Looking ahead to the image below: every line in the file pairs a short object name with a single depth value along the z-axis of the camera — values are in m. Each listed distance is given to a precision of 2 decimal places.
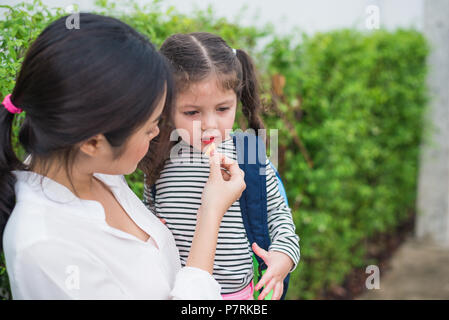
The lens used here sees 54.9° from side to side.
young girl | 1.61
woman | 1.06
